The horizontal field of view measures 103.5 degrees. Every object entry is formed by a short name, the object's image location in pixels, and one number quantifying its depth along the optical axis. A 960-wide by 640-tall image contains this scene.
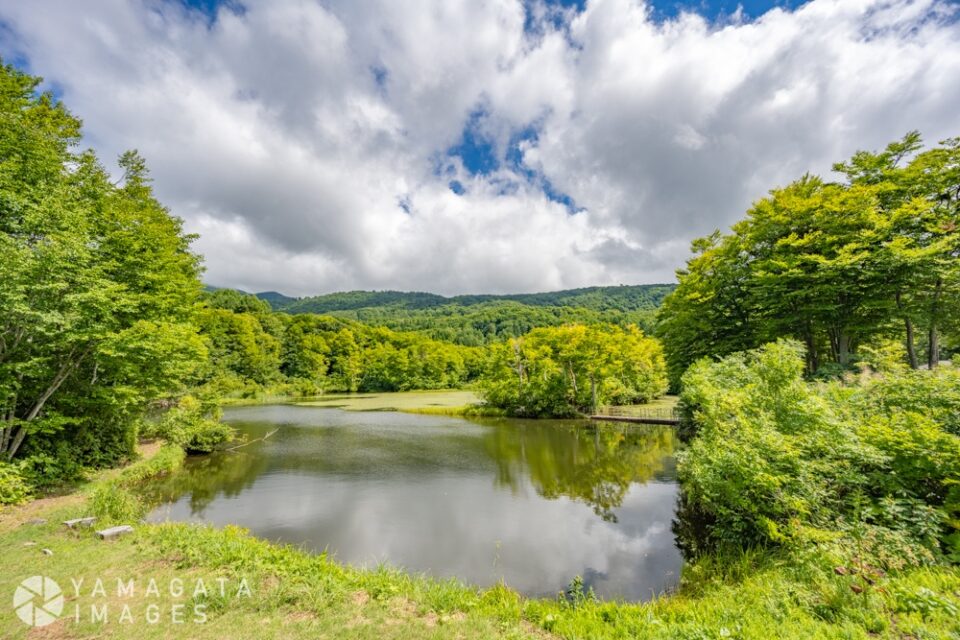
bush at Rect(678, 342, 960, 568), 5.23
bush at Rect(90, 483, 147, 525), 8.35
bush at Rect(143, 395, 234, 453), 17.53
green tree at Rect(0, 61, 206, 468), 9.13
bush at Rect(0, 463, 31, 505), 8.84
